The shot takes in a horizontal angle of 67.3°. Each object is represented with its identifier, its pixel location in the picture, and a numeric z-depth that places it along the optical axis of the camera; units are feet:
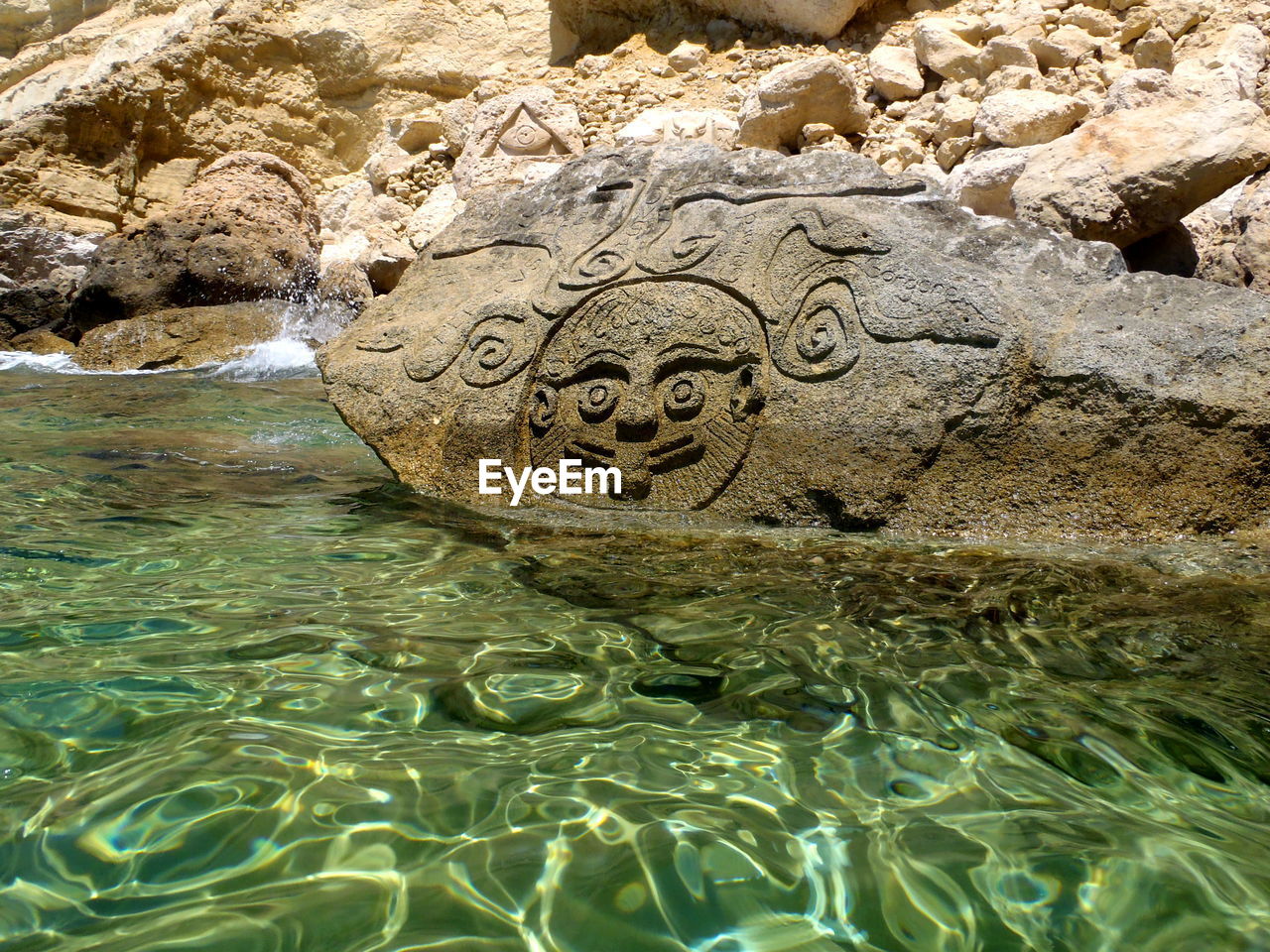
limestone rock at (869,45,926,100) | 28.17
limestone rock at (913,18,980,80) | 27.17
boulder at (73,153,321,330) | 26.61
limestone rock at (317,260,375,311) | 27.78
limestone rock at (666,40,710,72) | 34.58
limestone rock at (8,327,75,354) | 26.99
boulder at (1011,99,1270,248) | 15.19
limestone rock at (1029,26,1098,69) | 25.44
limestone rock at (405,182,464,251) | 31.12
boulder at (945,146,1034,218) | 19.45
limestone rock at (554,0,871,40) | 31.71
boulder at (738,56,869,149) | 26.22
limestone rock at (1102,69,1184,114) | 18.85
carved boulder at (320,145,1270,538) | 8.09
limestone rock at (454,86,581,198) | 32.19
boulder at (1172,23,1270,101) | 21.88
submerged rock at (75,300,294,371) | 24.59
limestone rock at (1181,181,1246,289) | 14.73
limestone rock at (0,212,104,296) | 30.27
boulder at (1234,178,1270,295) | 14.20
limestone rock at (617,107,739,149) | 28.68
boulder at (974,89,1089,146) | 22.54
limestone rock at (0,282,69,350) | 28.12
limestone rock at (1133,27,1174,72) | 24.93
